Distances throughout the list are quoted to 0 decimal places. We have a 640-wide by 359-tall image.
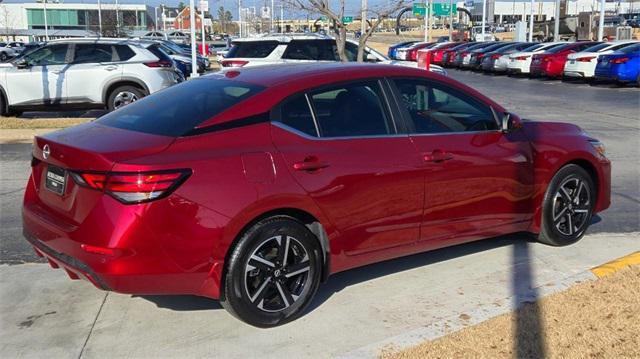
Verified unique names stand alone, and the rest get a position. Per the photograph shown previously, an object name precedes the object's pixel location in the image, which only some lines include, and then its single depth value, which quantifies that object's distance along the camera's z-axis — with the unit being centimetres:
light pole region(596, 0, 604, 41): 3634
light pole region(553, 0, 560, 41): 4604
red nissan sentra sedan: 388
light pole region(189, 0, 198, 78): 1684
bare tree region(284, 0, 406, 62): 1559
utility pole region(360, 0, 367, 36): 1806
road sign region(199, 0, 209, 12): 2412
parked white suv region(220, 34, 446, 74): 1655
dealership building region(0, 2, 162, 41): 9494
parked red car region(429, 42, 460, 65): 4362
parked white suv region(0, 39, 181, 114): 1428
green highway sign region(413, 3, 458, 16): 7012
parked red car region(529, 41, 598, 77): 2850
